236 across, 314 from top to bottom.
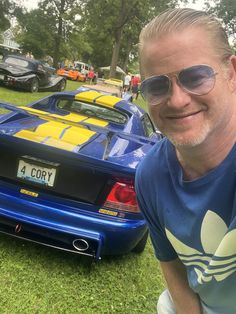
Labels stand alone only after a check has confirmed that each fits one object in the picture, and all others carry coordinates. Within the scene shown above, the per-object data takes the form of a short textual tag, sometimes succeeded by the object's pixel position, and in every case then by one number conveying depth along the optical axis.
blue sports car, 2.42
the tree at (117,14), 21.85
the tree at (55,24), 25.59
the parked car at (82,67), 36.12
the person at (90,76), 31.16
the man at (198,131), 1.02
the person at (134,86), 18.35
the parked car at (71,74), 28.38
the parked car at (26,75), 10.89
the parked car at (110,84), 14.49
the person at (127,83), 20.25
